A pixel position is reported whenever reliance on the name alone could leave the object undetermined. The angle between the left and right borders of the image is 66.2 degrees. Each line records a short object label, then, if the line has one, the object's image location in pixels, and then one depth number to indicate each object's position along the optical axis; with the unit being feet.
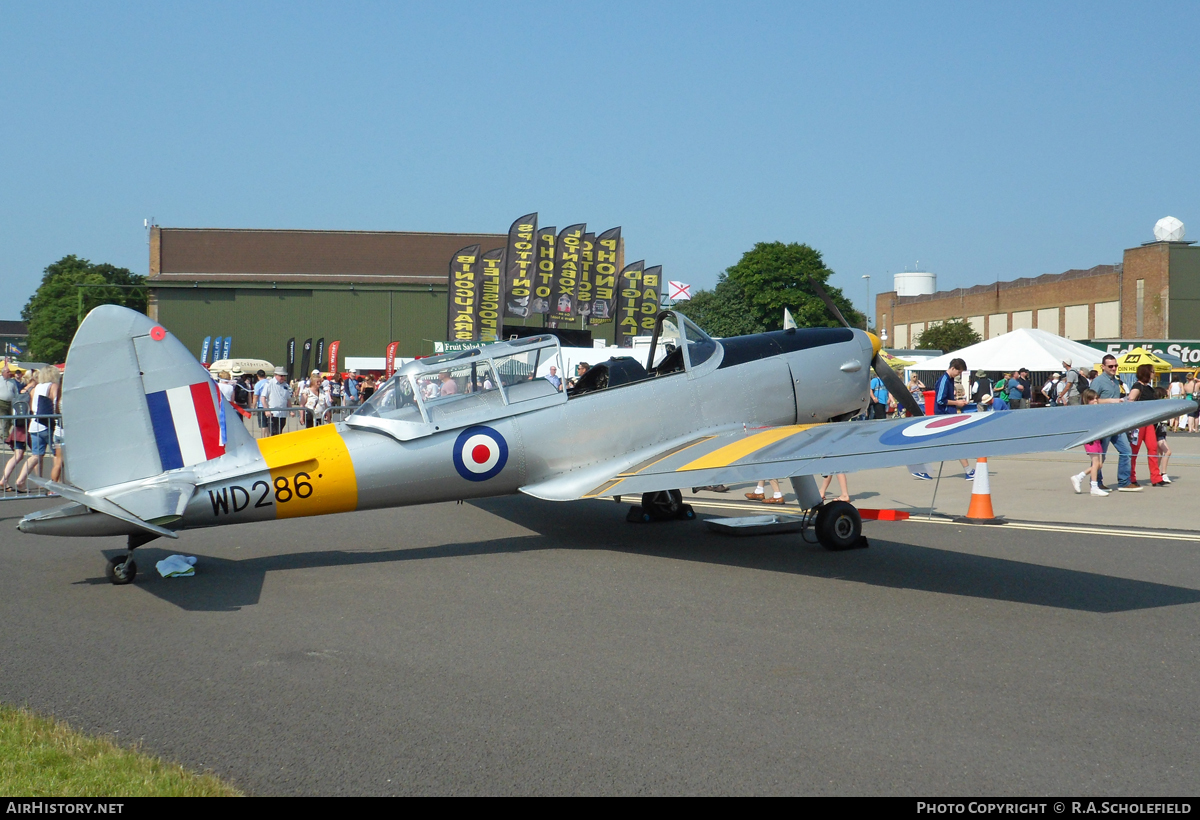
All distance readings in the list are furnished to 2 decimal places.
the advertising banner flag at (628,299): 135.85
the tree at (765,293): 229.66
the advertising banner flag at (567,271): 127.85
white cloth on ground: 24.22
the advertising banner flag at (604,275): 131.95
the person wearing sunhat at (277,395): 66.23
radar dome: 177.47
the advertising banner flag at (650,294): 137.28
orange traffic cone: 33.55
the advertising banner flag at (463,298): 121.39
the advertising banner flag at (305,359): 179.52
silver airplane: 22.41
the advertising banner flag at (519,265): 123.65
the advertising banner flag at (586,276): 130.21
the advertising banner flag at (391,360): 124.03
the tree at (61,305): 288.92
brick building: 175.11
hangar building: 215.31
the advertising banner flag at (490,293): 122.83
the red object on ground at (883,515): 28.96
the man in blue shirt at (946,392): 45.85
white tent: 89.97
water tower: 280.10
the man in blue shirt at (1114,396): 41.81
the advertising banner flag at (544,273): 126.11
